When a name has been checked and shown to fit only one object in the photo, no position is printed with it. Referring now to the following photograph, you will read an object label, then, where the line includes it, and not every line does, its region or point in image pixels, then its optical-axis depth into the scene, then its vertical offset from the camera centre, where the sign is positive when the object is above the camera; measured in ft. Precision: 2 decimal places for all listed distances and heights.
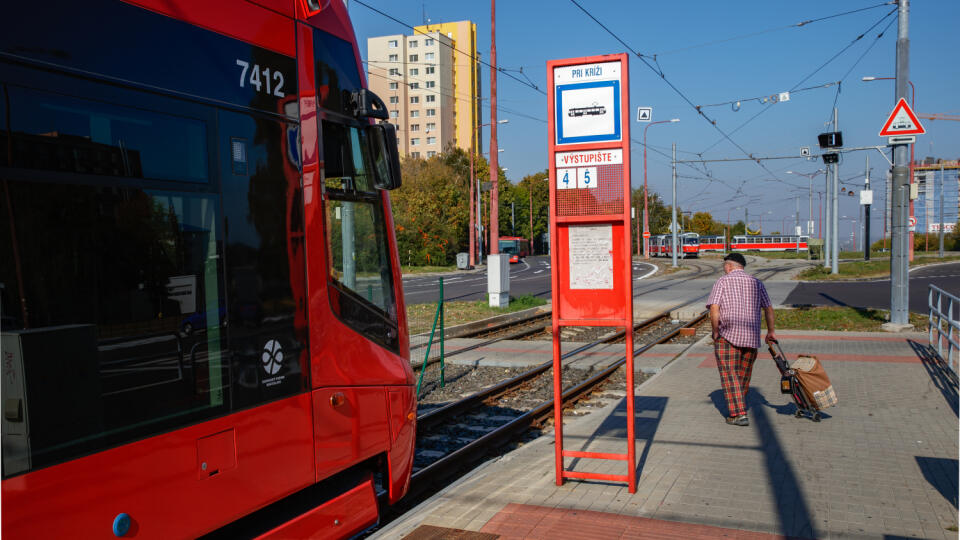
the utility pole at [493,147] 70.08 +8.11
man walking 23.26 -3.22
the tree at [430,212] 169.89 +5.07
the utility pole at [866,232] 155.61 -2.09
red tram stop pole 17.76 +0.66
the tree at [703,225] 381.19 +0.64
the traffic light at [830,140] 67.36 +7.70
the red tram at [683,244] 242.99 -5.93
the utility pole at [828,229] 122.11 -0.97
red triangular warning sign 45.01 +6.23
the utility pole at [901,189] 47.67 +2.15
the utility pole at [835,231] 110.98 -1.33
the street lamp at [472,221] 160.77 +1.26
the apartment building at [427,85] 299.38 +61.48
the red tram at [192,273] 8.68 -0.52
